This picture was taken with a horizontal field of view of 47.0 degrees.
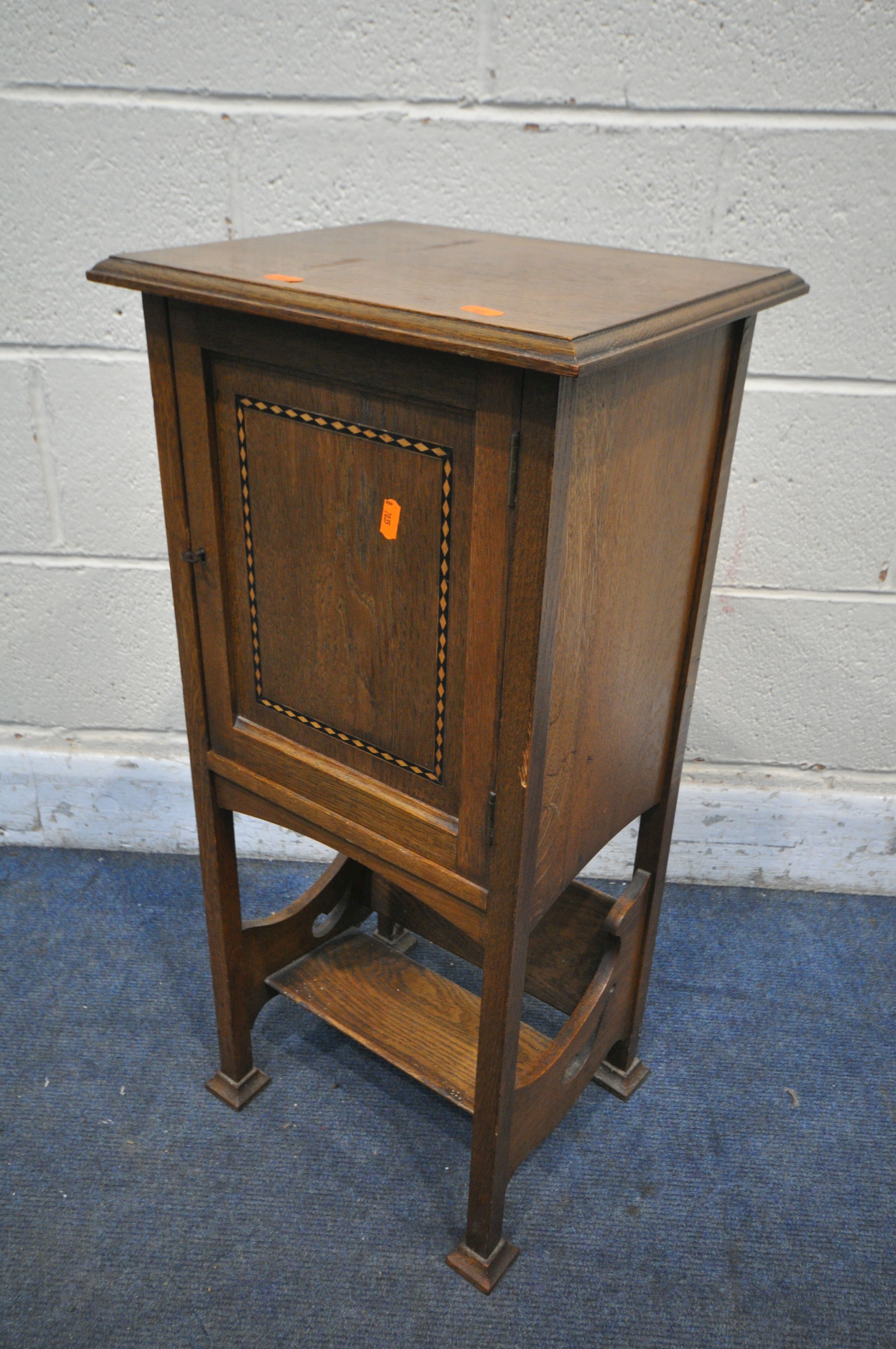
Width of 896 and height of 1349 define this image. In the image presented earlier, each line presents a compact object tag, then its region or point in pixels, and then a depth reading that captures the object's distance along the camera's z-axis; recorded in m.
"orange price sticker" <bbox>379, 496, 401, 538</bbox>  0.90
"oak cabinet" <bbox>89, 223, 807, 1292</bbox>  0.82
